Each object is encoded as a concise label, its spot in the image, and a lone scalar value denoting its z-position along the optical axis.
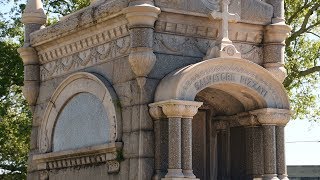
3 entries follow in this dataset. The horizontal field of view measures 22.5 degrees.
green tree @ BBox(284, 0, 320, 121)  23.30
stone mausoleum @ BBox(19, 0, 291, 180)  12.75
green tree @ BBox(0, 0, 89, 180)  23.95
